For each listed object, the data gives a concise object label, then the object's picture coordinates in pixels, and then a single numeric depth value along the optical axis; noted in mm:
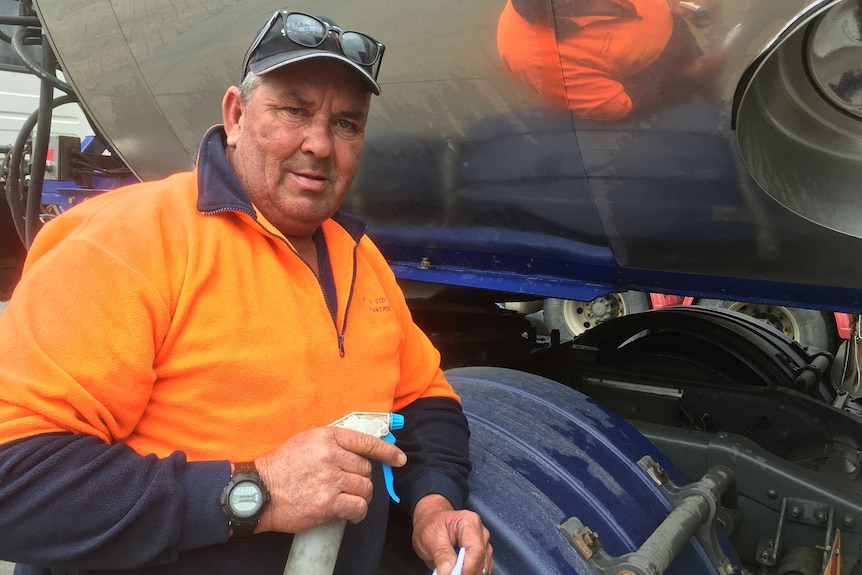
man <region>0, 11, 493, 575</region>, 1114
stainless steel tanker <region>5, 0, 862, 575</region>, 1489
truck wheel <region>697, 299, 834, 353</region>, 5898
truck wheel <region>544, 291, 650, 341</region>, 6934
